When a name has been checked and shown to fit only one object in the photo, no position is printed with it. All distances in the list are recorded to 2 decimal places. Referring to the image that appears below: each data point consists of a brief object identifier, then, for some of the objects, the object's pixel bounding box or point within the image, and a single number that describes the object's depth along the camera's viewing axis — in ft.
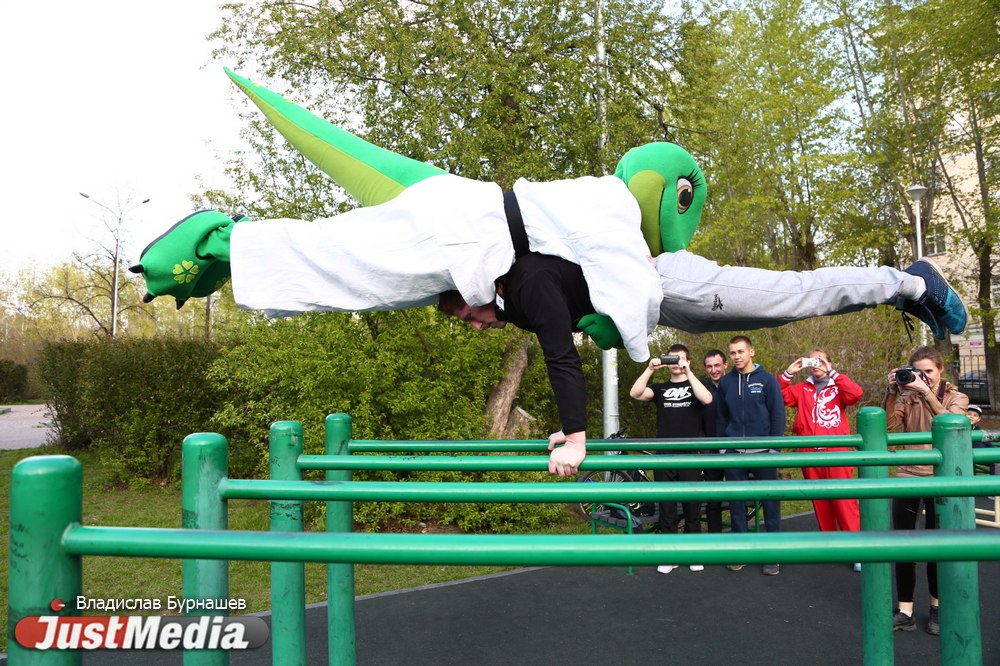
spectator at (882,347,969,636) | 11.55
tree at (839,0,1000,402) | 39.22
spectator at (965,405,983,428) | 13.04
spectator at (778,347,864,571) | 14.78
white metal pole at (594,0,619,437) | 23.73
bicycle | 17.20
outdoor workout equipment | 2.85
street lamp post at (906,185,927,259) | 37.58
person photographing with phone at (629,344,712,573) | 16.24
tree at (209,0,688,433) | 21.75
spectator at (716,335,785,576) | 15.85
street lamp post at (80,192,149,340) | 69.64
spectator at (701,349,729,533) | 16.49
